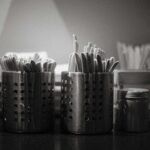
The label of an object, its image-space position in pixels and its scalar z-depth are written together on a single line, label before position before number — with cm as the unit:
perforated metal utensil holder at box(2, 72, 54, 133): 109
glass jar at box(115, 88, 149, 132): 111
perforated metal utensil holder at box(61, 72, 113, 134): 108
